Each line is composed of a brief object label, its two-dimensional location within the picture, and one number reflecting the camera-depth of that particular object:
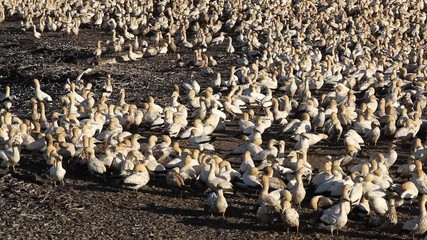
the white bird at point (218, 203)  20.97
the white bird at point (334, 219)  19.83
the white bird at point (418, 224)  19.59
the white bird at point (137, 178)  22.77
